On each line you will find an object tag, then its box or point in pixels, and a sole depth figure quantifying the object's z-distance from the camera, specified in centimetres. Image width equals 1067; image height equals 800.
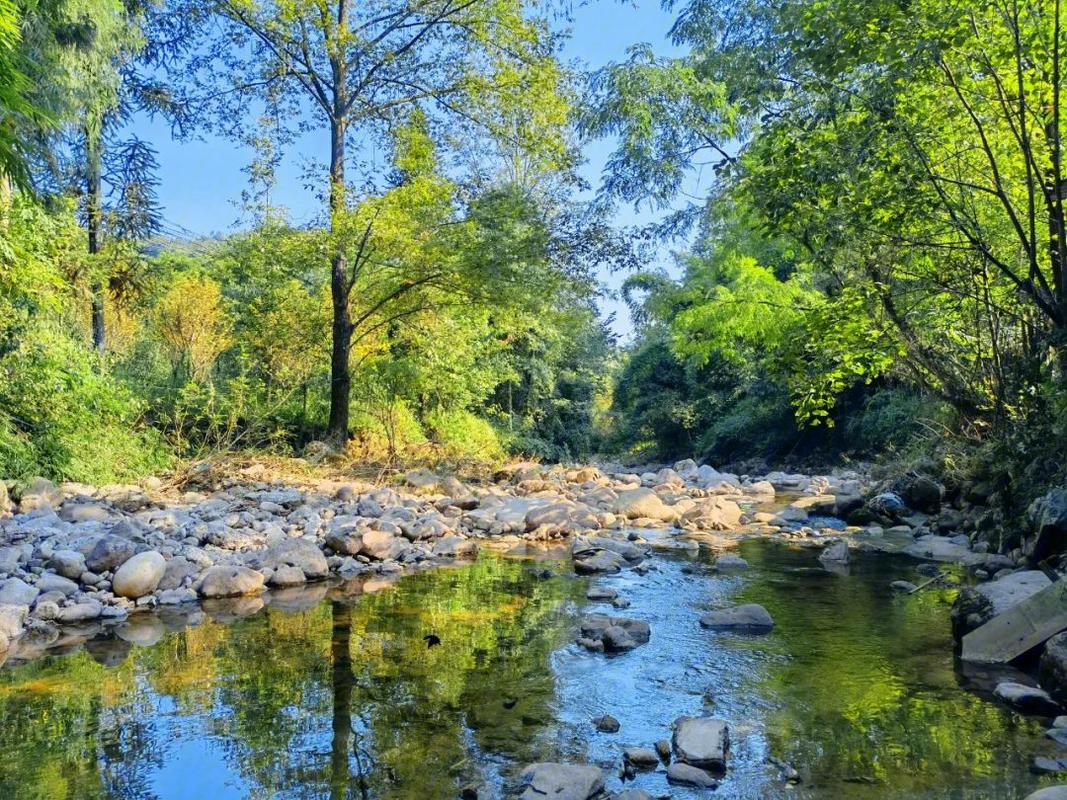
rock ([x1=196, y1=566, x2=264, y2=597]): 593
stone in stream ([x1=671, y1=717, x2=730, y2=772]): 309
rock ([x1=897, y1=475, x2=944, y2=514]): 998
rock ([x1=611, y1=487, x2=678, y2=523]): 1056
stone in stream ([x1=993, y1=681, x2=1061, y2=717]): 357
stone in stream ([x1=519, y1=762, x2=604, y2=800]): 277
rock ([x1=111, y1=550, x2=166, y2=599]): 568
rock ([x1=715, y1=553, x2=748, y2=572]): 725
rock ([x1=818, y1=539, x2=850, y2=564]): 739
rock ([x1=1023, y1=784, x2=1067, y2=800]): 258
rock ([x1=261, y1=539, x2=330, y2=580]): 655
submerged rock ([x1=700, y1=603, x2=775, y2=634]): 514
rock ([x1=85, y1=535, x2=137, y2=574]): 588
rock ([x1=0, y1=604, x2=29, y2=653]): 469
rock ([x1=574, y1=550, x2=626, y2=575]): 718
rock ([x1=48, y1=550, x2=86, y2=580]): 577
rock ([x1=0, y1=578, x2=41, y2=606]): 514
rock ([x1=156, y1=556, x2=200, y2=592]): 595
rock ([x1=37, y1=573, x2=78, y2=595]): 549
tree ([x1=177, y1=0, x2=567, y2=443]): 1302
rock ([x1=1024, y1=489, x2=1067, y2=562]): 561
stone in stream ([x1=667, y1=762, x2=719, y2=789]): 295
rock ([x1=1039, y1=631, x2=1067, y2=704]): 371
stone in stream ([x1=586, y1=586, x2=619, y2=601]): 607
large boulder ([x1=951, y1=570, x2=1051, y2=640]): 462
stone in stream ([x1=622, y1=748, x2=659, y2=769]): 311
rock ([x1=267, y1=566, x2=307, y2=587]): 634
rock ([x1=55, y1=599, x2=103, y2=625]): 522
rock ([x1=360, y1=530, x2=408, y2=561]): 734
